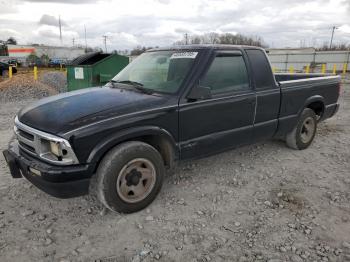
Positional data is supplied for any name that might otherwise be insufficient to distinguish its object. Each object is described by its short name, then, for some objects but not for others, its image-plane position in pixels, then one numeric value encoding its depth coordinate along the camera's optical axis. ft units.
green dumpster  31.45
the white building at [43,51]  186.19
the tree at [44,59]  165.09
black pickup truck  9.32
